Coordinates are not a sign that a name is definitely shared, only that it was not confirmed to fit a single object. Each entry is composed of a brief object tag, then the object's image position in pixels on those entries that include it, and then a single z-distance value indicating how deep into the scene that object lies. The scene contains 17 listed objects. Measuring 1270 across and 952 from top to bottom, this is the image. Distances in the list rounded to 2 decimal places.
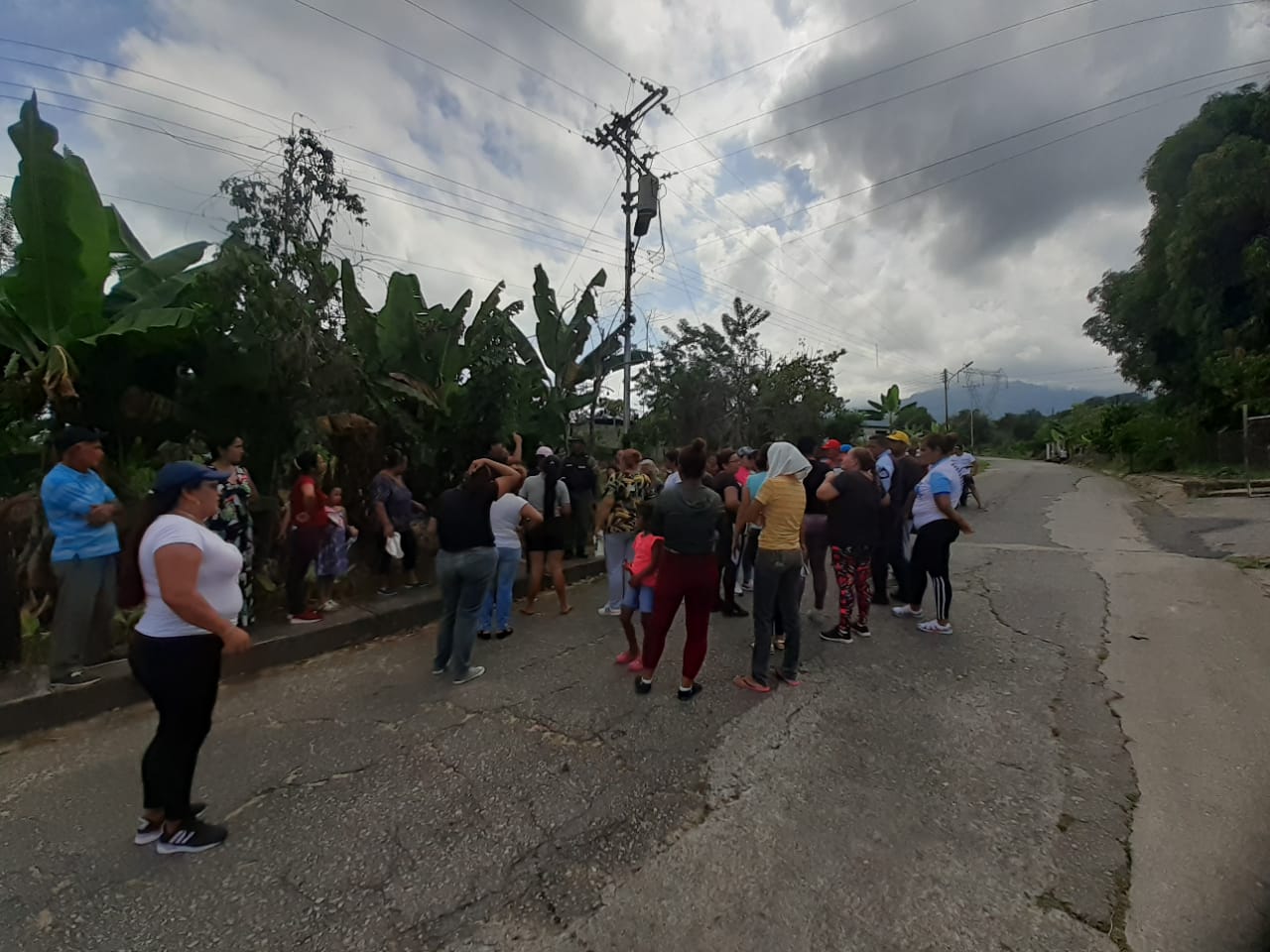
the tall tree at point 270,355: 5.38
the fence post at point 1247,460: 15.30
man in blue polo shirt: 3.96
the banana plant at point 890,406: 34.00
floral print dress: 4.69
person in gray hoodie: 4.12
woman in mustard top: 4.40
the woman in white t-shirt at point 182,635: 2.51
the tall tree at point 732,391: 19.27
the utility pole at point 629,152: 14.73
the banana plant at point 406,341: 7.34
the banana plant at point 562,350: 9.47
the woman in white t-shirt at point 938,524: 5.42
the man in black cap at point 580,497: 6.77
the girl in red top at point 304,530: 5.40
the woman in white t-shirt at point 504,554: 5.46
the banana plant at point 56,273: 4.65
